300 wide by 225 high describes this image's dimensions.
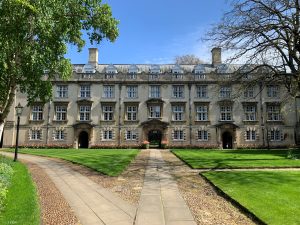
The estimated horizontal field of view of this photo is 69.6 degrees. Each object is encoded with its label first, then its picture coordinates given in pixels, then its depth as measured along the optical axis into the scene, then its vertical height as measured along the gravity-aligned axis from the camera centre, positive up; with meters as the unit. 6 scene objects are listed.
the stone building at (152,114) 30.23 +2.97
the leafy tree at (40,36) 8.65 +4.42
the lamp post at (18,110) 14.23 +1.57
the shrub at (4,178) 5.39 -1.44
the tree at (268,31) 13.64 +6.71
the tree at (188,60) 40.85 +14.64
